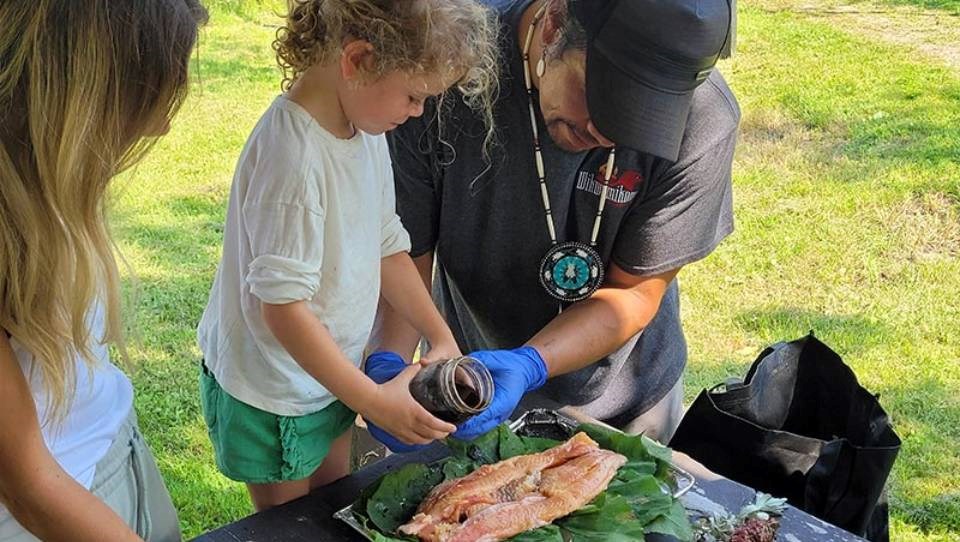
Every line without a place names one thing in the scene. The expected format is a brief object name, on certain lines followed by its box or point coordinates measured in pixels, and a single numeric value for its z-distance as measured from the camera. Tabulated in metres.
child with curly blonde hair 1.54
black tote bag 2.01
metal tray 1.82
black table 1.53
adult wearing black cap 1.89
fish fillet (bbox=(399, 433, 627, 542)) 1.49
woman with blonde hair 1.14
